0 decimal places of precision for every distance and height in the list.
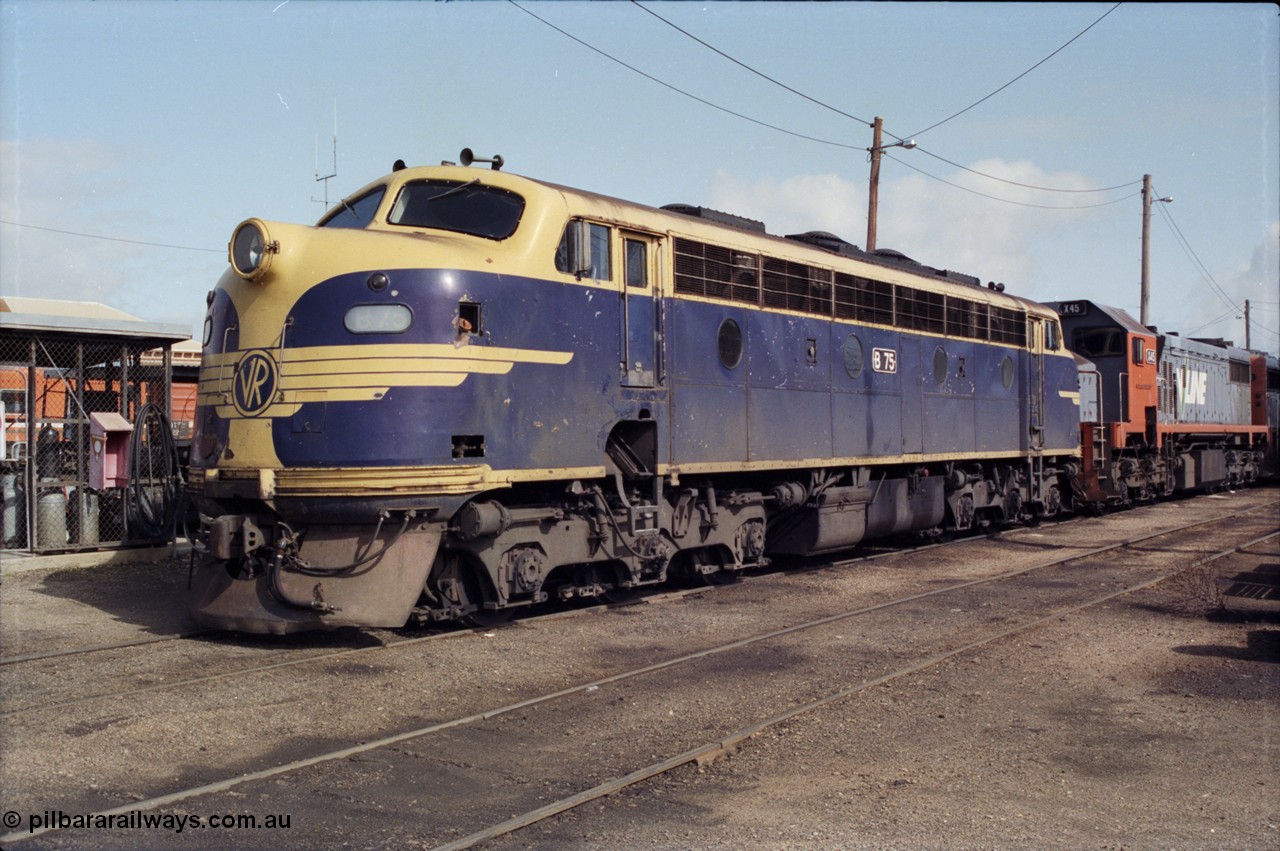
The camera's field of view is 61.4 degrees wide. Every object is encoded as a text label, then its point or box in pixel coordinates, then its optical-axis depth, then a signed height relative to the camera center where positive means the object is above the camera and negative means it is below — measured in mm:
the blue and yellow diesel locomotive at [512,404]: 8625 +417
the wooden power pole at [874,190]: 23562 +5773
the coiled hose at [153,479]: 13070 -388
